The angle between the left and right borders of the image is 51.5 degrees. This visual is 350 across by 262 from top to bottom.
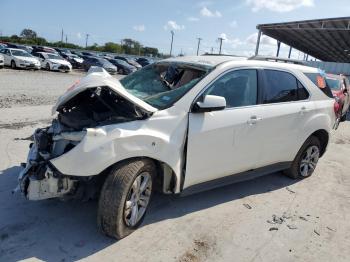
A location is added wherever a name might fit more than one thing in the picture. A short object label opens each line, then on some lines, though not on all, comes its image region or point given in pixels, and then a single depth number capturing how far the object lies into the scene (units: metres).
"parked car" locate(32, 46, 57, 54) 40.30
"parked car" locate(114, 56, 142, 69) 38.28
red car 11.68
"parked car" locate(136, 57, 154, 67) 43.22
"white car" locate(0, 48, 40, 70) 24.70
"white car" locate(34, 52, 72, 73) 27.91
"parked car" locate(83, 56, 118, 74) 31.39
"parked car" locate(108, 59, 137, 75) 34.12
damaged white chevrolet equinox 3.30
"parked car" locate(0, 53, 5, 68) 22.56
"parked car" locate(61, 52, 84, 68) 36.00
